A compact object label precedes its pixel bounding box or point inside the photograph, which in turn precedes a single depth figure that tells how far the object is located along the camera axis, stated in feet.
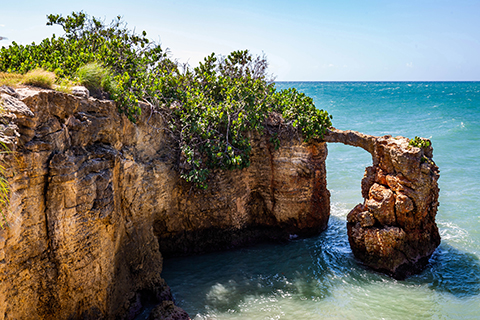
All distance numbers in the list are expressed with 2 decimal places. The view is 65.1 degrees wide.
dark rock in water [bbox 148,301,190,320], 24.79
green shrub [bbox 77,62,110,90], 24.38
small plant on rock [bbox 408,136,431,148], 32.60
